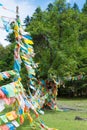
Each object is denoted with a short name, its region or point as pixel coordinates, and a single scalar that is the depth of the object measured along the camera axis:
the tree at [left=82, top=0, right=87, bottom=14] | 41.18
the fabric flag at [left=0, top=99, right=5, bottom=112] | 6.00
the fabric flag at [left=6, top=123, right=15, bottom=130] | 6.65
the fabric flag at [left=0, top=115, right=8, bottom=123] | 6.53
